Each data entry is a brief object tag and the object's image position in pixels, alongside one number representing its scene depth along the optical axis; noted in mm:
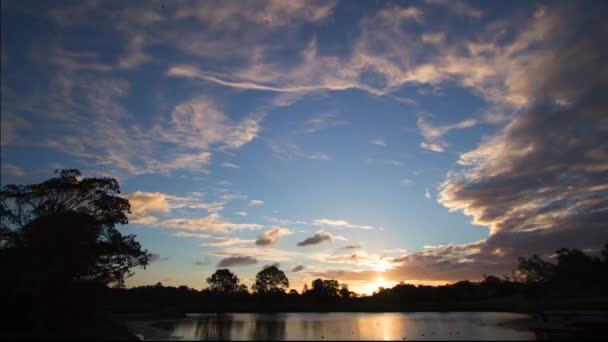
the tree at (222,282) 156500
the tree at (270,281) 153625
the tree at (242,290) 165250
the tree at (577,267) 116681
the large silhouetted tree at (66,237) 34156
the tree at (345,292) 190750
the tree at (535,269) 157750
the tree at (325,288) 174500
